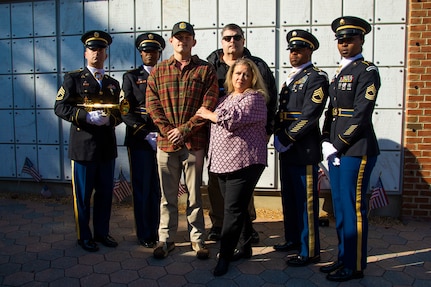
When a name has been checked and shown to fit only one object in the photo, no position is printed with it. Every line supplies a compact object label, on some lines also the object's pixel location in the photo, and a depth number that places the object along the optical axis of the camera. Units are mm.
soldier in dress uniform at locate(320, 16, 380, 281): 2762
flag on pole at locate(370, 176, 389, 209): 4258
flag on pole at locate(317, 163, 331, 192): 4477
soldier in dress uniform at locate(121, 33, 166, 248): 3441
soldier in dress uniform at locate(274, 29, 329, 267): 3033
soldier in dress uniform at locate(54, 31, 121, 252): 3430
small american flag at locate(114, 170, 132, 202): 4855
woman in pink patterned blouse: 2857
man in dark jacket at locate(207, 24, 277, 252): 3406
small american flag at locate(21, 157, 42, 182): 5219
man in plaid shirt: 3141
